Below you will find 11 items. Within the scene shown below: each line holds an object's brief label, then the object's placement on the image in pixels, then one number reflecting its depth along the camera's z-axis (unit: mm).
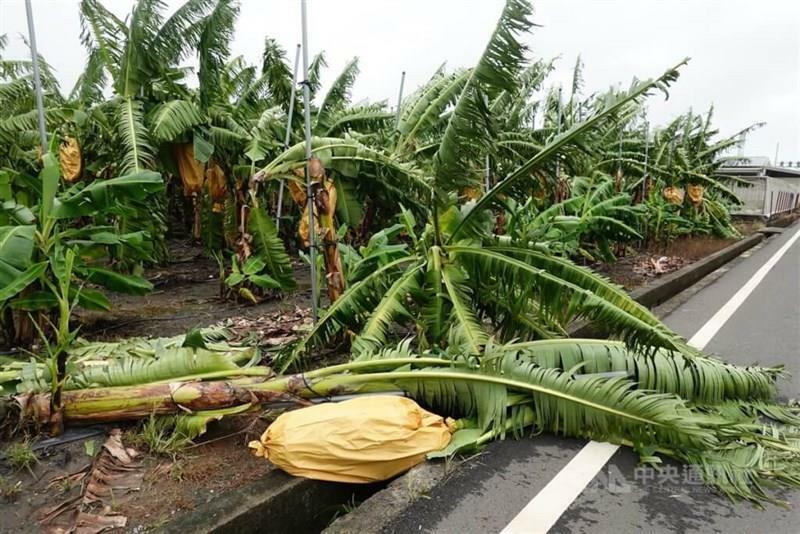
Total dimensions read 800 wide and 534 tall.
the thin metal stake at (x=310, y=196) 3634
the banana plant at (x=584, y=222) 5301
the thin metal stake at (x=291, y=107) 5097
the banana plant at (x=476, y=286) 2998
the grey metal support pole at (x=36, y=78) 3676
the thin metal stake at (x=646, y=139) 9731
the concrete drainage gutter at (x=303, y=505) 1986
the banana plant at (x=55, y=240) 2996
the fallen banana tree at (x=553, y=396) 2373
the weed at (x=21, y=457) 2328
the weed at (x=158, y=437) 2469
